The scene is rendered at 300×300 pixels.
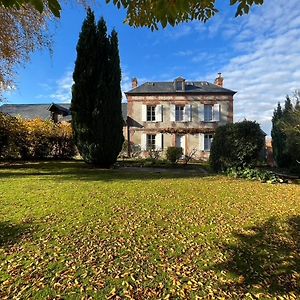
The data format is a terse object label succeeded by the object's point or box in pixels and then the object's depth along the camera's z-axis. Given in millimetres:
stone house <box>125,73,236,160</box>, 18982
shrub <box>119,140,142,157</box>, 18193
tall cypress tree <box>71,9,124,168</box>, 9347
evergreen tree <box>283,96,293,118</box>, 13690
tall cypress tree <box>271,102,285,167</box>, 13863
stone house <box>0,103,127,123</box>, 21007
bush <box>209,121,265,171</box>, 7765
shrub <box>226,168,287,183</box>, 7202
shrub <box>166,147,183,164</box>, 12356
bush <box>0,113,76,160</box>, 10774
